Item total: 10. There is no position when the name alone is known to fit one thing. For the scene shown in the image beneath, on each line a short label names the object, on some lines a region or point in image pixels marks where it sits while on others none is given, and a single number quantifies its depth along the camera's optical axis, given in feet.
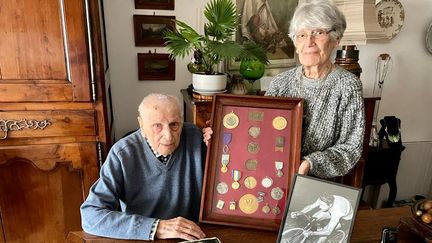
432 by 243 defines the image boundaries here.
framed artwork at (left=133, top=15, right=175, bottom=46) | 7.41
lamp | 6.32
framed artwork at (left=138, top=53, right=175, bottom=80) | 7.67
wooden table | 3.47
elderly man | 3.88
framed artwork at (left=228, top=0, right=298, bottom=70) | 7.88
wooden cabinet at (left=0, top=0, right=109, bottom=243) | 5.12
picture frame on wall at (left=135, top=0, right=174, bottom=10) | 7.31
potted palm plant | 6.02
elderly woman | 3.71
